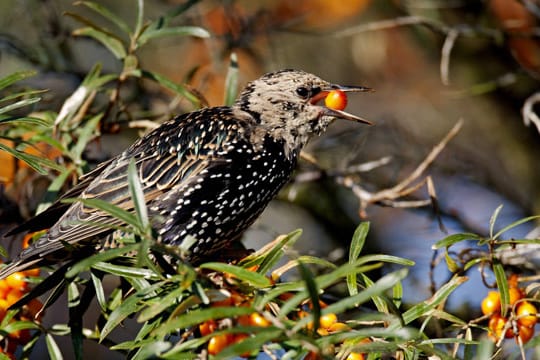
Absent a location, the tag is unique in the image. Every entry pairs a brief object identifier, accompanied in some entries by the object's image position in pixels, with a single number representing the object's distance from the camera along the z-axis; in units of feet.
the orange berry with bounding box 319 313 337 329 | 16.93
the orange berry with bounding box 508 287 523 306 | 18.61
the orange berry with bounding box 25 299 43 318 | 19.92
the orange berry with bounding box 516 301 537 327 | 18.34
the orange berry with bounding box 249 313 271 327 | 15.80
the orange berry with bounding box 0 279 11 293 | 20.31
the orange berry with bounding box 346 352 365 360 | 16.89
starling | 23.29
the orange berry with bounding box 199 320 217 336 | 15.99
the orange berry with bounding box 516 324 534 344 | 18.58
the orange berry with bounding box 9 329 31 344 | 19.32
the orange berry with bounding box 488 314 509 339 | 18.67
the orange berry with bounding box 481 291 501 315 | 18.89
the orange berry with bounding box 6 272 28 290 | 20.54
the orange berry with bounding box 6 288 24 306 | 20.15
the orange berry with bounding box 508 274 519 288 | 19.83
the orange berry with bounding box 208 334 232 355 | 15.60
